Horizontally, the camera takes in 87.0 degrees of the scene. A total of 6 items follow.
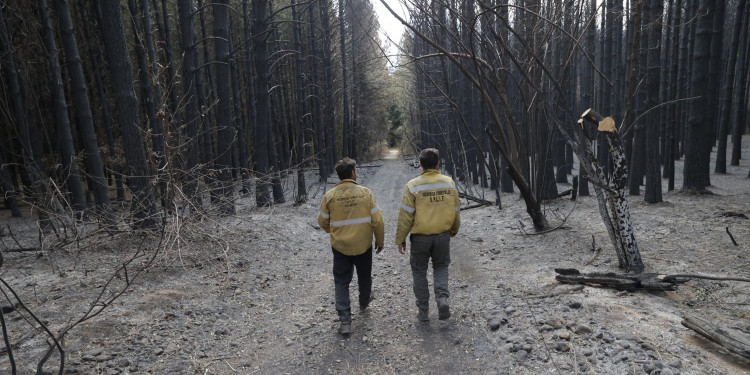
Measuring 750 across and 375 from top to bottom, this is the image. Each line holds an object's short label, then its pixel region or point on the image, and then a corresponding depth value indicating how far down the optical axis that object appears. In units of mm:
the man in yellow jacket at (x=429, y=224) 4105
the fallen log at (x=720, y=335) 2750
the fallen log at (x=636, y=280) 4125
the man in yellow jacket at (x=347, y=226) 4160
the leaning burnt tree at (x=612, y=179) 4629
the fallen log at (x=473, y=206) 11031
